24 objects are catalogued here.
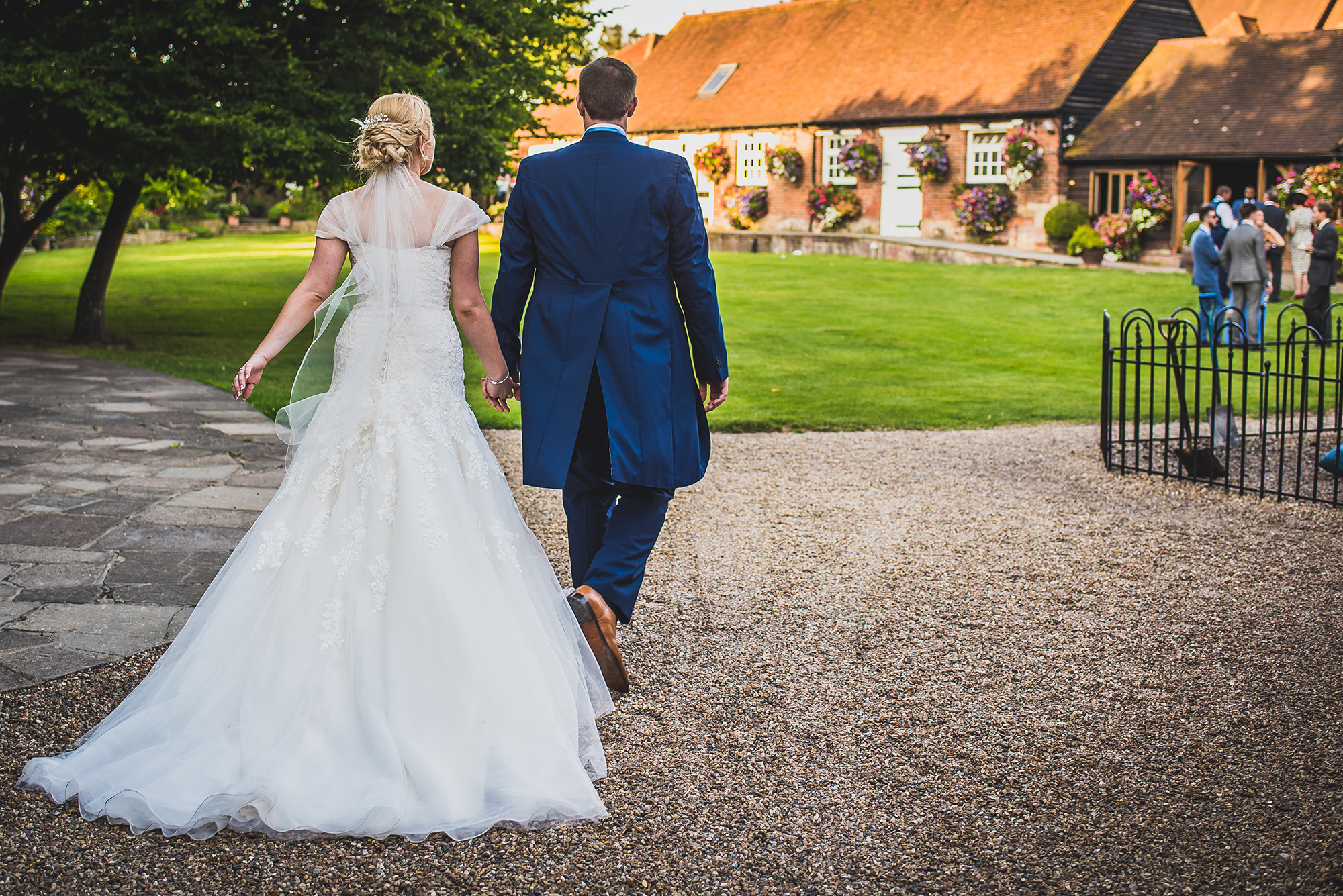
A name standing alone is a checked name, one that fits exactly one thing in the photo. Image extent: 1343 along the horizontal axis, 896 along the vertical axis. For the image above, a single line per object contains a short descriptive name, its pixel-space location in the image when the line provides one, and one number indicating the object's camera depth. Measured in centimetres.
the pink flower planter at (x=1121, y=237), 2714
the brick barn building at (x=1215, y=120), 2488
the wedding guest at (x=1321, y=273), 1374
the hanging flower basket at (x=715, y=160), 3709
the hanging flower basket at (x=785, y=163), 3500
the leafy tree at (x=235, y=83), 1155
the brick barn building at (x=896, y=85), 2980
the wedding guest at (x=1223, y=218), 1644
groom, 386
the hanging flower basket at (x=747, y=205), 3634
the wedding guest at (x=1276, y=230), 1891
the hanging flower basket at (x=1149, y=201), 2650
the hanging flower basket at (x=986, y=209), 3022
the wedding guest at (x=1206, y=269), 1417
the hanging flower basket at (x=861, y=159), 3306
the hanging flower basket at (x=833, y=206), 3409
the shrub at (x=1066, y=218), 2750
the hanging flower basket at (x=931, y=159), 3128
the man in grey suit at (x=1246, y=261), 1399
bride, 299
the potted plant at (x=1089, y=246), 2531
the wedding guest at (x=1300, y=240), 1686
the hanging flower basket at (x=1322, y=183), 2269
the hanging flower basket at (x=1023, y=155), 2925
